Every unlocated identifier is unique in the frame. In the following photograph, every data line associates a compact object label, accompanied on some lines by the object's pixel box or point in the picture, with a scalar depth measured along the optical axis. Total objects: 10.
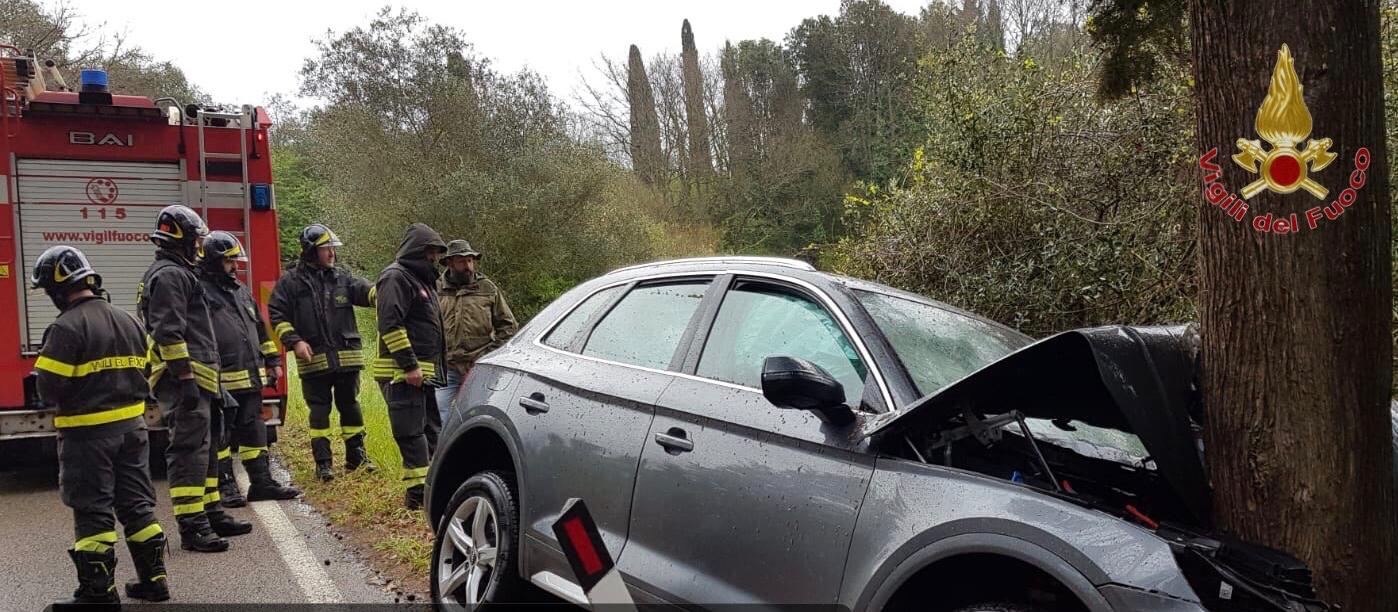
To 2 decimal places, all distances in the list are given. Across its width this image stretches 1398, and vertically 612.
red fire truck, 7.46
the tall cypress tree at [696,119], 37.34
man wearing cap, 7.57
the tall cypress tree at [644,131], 36.00
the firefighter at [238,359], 6.87
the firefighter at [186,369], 5.88
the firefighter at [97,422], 4.68
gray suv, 2.33
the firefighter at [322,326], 7.80
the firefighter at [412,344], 6.73
